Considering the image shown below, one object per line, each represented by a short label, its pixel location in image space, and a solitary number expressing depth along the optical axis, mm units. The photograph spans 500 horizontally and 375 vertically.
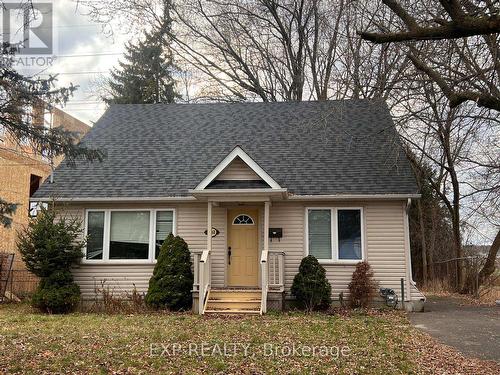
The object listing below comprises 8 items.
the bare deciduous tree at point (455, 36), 6174
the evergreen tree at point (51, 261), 12969
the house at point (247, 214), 13172
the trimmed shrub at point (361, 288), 13023
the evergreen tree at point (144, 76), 31922
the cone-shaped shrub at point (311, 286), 12625
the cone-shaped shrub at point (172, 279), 12633
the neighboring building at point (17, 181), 19516
